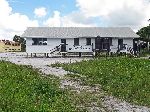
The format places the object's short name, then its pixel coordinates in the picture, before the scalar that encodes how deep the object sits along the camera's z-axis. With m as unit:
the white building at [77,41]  16.16
